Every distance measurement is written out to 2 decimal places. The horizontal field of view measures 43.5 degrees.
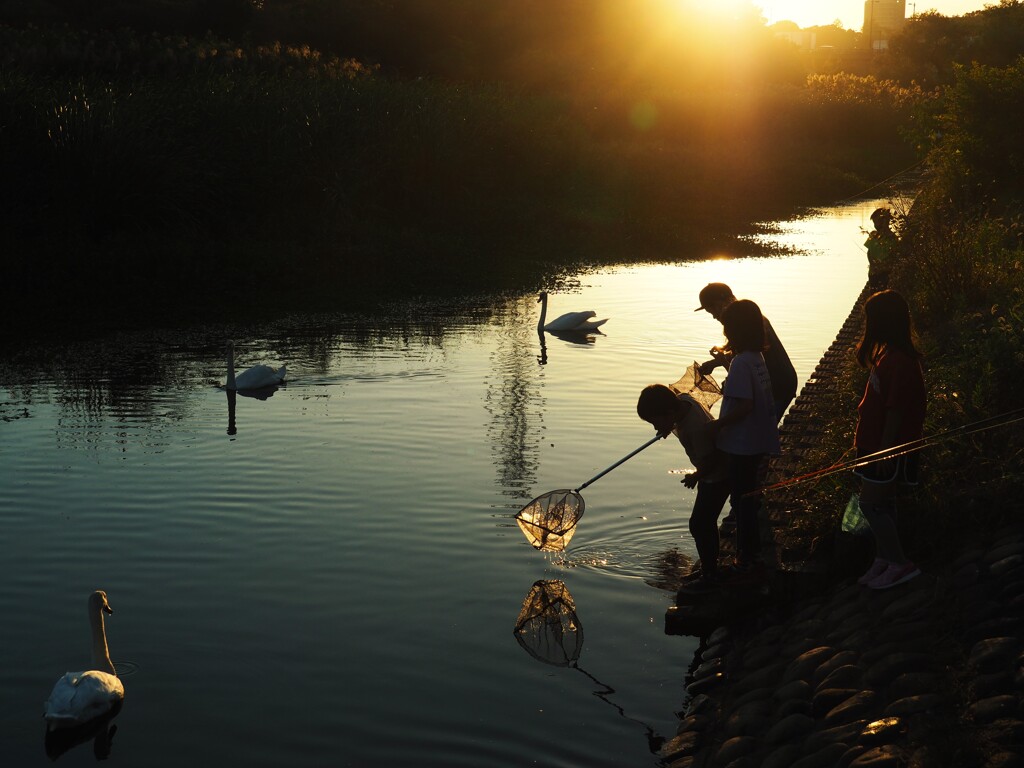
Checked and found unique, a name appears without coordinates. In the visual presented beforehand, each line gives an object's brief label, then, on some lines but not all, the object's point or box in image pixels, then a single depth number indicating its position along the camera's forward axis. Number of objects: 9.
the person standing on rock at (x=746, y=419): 7.45
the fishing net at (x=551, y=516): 8.45
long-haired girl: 6.79
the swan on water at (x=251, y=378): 14.70
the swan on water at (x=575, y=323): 18.94
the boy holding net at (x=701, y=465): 7.63
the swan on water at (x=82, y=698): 6.62
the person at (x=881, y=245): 20.03
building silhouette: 172.27
